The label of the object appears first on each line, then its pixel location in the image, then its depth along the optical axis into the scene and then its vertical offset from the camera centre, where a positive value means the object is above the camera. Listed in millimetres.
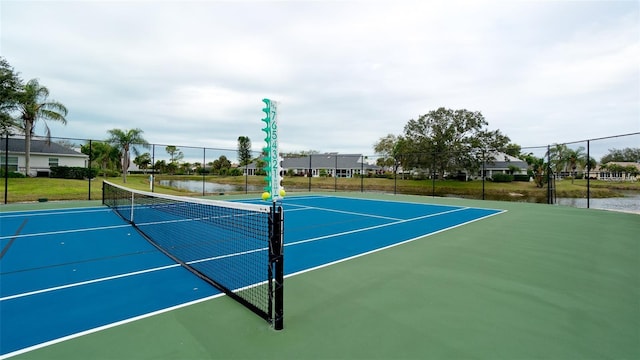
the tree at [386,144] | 50844 +6170
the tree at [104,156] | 34719 +2510
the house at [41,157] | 22609 +1636
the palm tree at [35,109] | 19719 +4656
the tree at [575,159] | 23797 +1846
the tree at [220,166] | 19258 +924
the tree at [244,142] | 78000 +9631
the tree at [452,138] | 31438 +4806
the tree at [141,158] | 21572 +1522
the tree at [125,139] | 27353 +3567
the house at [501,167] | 41875 +2000
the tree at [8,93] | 17484 +5154
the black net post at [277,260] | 2611 -773
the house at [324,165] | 54281 +2430
